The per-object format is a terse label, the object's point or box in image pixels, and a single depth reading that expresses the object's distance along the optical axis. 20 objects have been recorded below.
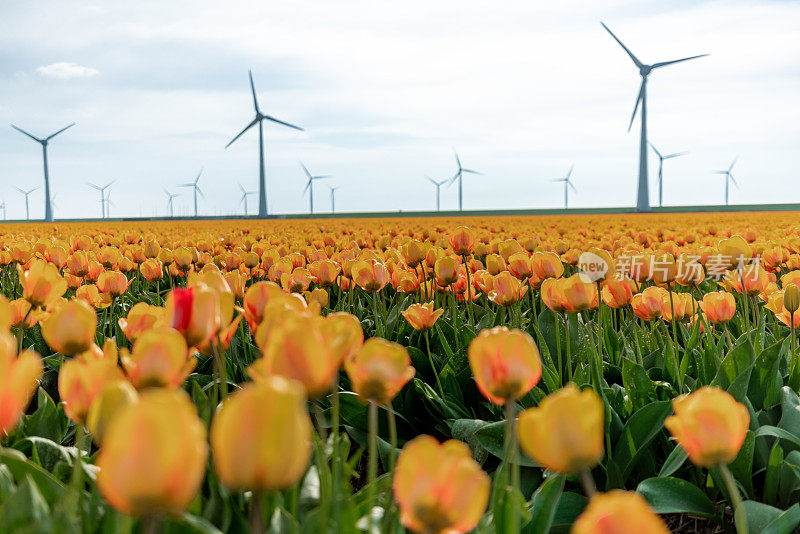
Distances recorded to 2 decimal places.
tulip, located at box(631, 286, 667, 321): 2.95
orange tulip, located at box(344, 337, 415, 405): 1.17
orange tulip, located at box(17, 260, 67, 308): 1.92
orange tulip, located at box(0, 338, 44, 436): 0.84
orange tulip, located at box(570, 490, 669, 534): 0.67
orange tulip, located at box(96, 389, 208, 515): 0.64
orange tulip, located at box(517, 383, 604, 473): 0.88
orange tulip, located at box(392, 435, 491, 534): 0.86
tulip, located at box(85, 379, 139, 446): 0.90
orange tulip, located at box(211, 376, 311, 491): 0.69
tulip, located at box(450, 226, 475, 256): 3.71
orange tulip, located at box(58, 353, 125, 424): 1.09
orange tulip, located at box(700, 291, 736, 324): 2.86
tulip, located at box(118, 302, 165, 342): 1.63
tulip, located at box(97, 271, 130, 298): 2.87
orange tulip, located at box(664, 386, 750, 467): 1.01
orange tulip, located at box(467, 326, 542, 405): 1.15
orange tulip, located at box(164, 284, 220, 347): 1.20
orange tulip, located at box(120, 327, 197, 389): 1.06
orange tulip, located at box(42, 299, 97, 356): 1.39
